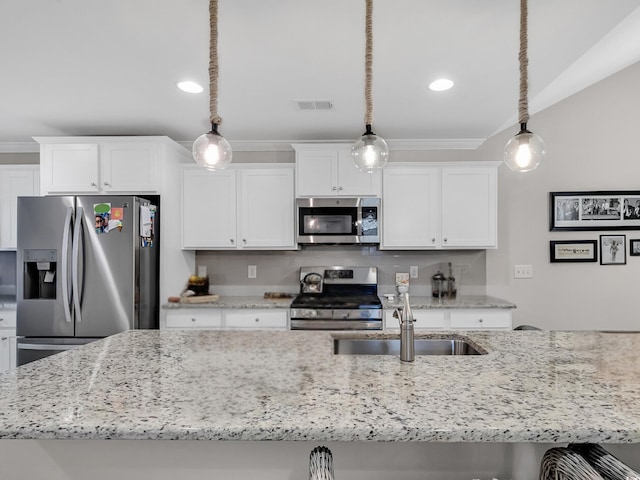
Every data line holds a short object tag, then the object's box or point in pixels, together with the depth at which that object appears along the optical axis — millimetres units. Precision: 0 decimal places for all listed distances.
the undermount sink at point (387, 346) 1736
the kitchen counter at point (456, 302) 3061
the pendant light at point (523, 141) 1461
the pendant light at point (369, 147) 1486
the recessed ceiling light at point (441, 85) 2338
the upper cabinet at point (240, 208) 3396
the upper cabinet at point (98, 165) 3121
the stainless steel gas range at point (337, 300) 3025
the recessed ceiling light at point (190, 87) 2348
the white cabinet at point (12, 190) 3439
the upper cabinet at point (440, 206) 3305
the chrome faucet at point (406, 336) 1345
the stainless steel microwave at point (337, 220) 3340
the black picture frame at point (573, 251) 3580
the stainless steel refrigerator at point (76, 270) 2789
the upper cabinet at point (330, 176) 3326
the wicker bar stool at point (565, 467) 786
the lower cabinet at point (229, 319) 3111
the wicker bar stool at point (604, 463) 778
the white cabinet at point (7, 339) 3104
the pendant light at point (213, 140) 1447
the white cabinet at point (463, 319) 3076
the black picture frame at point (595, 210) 3555
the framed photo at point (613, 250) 3574
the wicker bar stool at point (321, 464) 795
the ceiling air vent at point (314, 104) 2648
